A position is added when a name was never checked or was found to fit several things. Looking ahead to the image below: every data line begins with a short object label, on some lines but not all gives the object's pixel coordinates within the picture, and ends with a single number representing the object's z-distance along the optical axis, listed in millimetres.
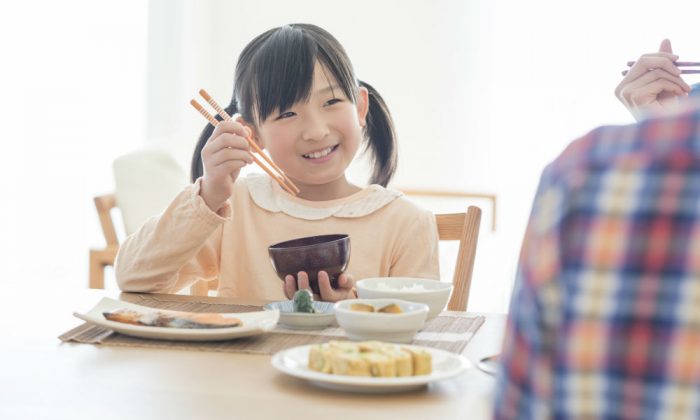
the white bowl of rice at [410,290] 1208
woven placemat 1106
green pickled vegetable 1226
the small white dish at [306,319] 1203
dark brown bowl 1324
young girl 1663
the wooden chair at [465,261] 1522
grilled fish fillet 1140
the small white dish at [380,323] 1086
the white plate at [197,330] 1107
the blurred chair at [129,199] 3295
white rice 1253
